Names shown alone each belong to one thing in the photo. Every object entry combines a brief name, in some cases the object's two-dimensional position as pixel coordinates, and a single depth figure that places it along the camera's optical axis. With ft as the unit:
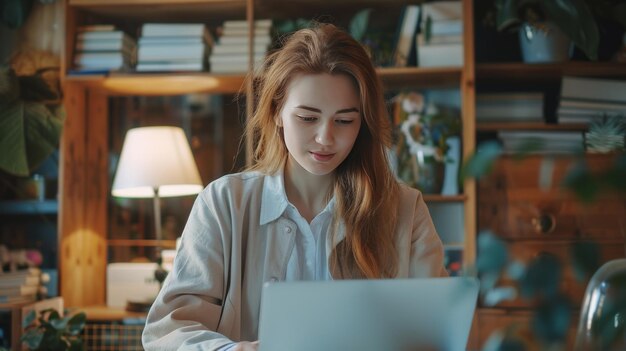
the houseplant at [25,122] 9.73
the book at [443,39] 10.23
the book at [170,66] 10.48
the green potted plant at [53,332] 8.95
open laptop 3.30
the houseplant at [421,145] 10.31
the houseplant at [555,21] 9.73
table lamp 9.69
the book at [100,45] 10.61
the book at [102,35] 10.61
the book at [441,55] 10.23
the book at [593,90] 10.30
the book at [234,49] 10.42
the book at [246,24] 10.45
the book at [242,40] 10.41
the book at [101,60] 10.59
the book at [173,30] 10.53
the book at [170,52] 10.49
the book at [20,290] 9.54
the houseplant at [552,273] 1.32
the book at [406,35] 10.42
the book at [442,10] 10.27
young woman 5.06
